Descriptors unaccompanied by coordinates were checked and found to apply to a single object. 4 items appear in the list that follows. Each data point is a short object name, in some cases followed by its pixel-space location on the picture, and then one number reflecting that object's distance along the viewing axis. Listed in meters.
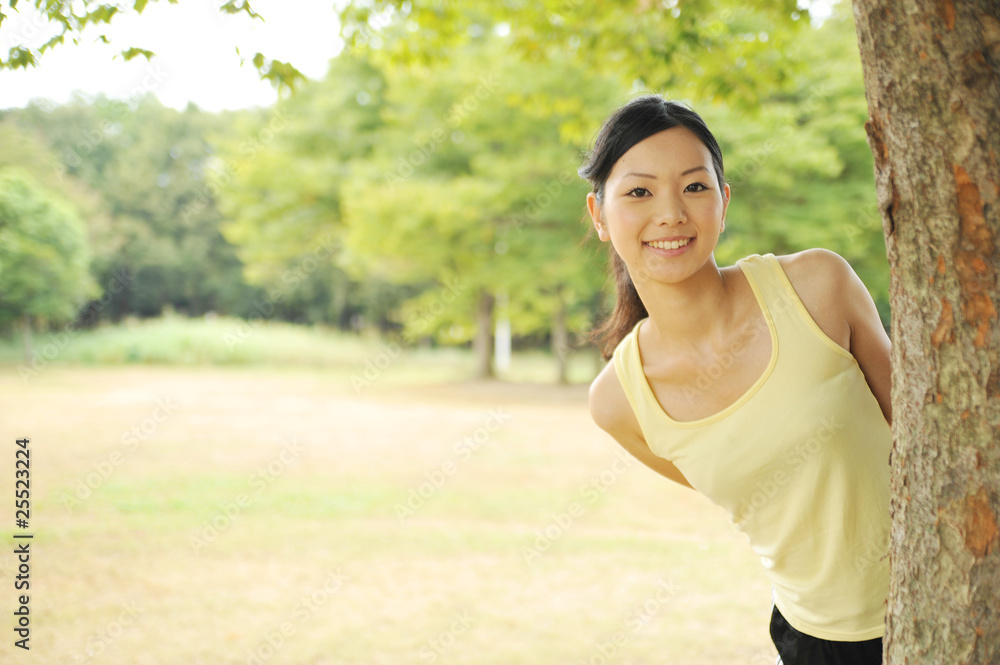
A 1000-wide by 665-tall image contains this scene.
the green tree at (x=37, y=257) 7.80
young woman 1.62
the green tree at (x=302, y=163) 20.36
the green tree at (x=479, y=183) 15.94
